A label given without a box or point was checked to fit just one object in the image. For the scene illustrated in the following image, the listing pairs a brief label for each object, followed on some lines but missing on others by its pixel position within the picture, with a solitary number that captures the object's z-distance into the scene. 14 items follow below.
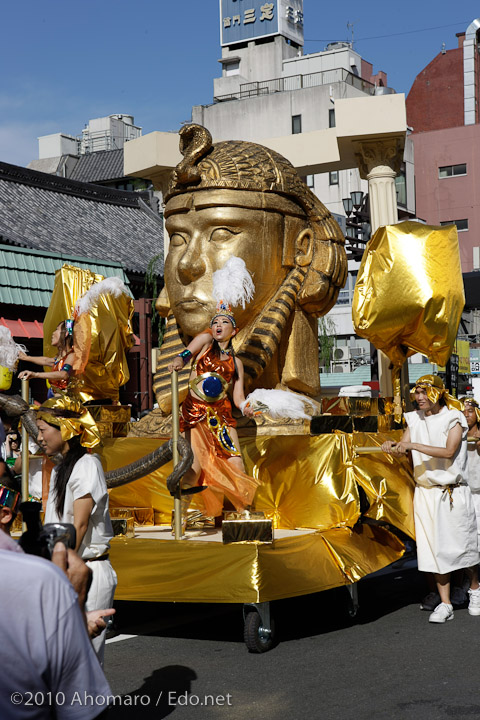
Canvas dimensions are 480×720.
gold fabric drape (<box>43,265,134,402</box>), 7.89
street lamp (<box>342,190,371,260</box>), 16.30
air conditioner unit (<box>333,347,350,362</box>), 29.78
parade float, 5.56
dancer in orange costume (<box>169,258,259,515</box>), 6.11
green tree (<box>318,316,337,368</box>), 26.66
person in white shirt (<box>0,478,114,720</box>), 1.93
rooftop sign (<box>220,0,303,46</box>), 42.38
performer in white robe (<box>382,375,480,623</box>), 6.10
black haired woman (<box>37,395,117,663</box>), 4.03
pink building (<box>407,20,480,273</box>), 37.12
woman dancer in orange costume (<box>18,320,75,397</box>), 7.38
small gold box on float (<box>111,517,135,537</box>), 6.12
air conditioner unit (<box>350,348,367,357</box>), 30.39
